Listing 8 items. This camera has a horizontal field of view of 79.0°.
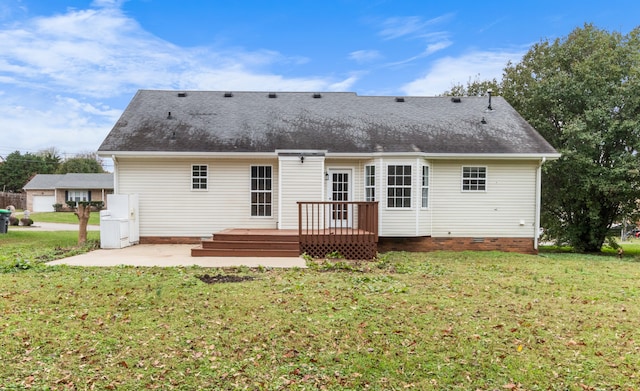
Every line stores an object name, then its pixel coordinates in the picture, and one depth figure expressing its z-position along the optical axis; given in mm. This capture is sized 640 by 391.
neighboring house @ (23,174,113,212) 40906
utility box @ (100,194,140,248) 11211
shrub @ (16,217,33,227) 22481
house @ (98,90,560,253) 11883
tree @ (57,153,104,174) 52916
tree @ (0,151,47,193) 51438
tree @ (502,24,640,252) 14086
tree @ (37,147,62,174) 54938
